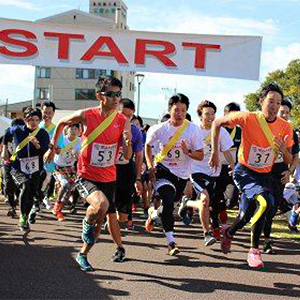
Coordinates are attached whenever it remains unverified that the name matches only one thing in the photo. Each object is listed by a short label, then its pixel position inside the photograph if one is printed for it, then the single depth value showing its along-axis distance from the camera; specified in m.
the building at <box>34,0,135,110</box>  66.56
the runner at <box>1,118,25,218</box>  9.97
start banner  11.08
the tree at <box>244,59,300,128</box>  37.25
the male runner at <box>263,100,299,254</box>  6.91
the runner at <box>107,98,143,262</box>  8.12
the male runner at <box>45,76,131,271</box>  5.99
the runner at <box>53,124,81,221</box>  10.45
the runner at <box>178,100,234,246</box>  7.47
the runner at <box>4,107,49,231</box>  8.65
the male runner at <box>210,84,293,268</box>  6.15
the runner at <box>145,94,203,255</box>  7.04
